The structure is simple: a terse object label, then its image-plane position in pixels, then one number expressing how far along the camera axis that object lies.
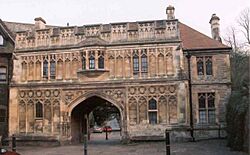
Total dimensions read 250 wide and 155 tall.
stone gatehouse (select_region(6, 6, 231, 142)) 22.17
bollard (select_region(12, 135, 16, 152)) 16.44
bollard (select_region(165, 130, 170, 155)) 12.57
